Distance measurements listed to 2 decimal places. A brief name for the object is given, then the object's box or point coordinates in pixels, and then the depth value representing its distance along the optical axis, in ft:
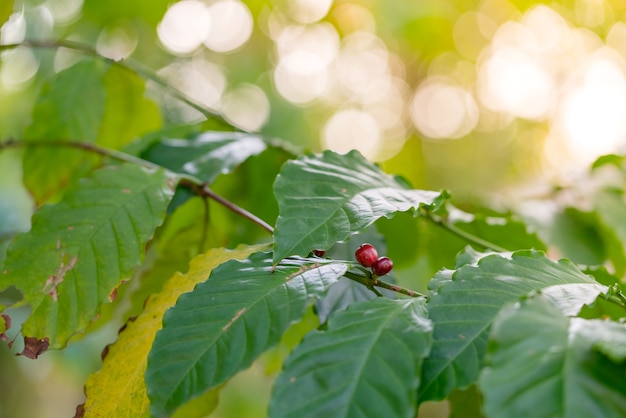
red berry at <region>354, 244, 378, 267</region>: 1.86
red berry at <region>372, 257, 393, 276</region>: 1.81
